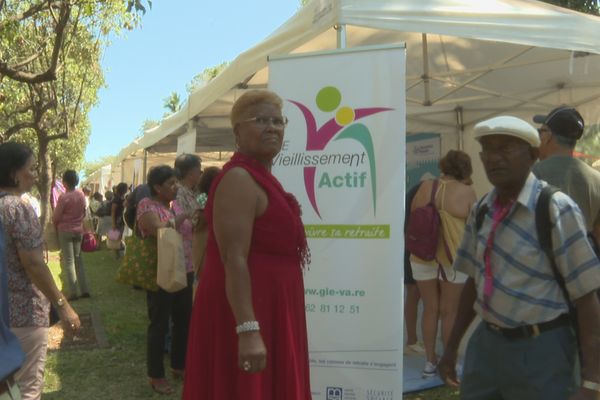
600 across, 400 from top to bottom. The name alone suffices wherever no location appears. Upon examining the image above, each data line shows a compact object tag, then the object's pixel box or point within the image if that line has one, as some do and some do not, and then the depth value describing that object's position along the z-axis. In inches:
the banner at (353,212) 163.5
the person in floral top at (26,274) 128.5
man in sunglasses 123.1
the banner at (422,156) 377.4
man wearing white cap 87.7
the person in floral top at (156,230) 204.2
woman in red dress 93.8
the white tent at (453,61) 164.7
